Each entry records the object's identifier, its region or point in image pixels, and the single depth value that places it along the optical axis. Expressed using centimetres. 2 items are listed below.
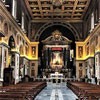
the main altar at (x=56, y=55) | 2949
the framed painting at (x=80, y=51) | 2869
